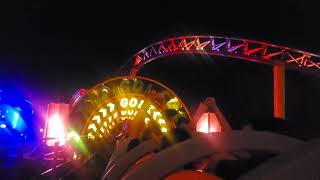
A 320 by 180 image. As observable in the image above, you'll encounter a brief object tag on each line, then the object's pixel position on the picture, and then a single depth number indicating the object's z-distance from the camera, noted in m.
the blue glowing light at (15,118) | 15.74
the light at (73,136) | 10.97
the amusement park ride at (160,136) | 2.09
